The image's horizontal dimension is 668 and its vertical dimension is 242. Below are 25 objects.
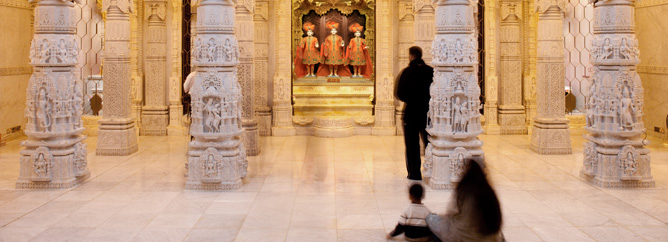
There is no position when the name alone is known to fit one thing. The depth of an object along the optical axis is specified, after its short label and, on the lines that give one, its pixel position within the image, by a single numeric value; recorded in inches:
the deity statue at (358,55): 641.0
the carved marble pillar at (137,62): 549.6
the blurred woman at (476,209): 168.9
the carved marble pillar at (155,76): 548.7
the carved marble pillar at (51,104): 311.0
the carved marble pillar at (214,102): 306.3
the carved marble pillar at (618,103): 310.7
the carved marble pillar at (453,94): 308.3
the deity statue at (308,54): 644.7
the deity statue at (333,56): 644.1
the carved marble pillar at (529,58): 553.6
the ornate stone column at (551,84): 423.2
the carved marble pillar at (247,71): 399.2
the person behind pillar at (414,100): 323.3
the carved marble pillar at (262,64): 529.0
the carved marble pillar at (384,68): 561.6
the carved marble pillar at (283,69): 560.4
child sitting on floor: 209.5
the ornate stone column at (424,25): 423.5
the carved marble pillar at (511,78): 552.1
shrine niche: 591.1
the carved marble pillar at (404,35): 557.3
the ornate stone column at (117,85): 430.0
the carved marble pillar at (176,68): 550.9
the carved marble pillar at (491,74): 554.6
